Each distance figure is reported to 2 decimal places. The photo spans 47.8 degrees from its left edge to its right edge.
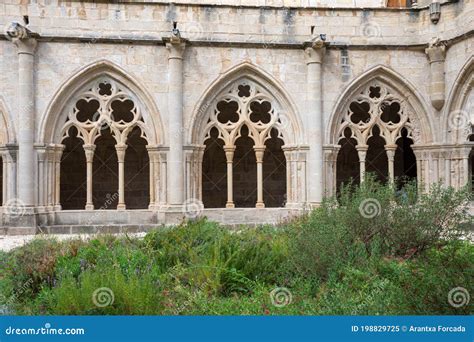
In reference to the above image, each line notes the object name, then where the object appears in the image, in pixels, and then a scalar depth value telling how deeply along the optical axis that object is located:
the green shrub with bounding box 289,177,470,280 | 5.93
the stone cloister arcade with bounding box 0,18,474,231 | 10.01
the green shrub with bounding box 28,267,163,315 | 4.43
